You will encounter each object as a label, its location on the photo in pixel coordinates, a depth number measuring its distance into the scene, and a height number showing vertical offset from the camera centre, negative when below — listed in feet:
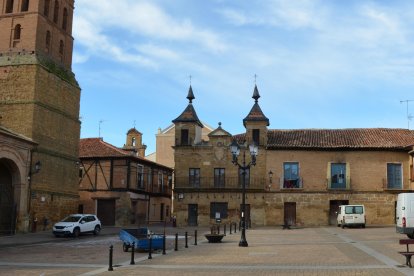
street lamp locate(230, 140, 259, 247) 72.08 +7.57
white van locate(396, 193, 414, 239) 71.92 -1.13
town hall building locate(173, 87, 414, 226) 133.80 +7.98
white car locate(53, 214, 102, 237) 91.81 -5.13
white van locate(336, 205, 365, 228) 113.39 -2.29
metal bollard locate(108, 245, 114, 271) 44.44 -5.68
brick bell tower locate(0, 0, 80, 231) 99.09 +20.51
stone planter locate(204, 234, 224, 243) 75.51 -5.31
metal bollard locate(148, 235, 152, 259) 55.27 -5.46
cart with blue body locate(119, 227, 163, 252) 61.87 -4.89
